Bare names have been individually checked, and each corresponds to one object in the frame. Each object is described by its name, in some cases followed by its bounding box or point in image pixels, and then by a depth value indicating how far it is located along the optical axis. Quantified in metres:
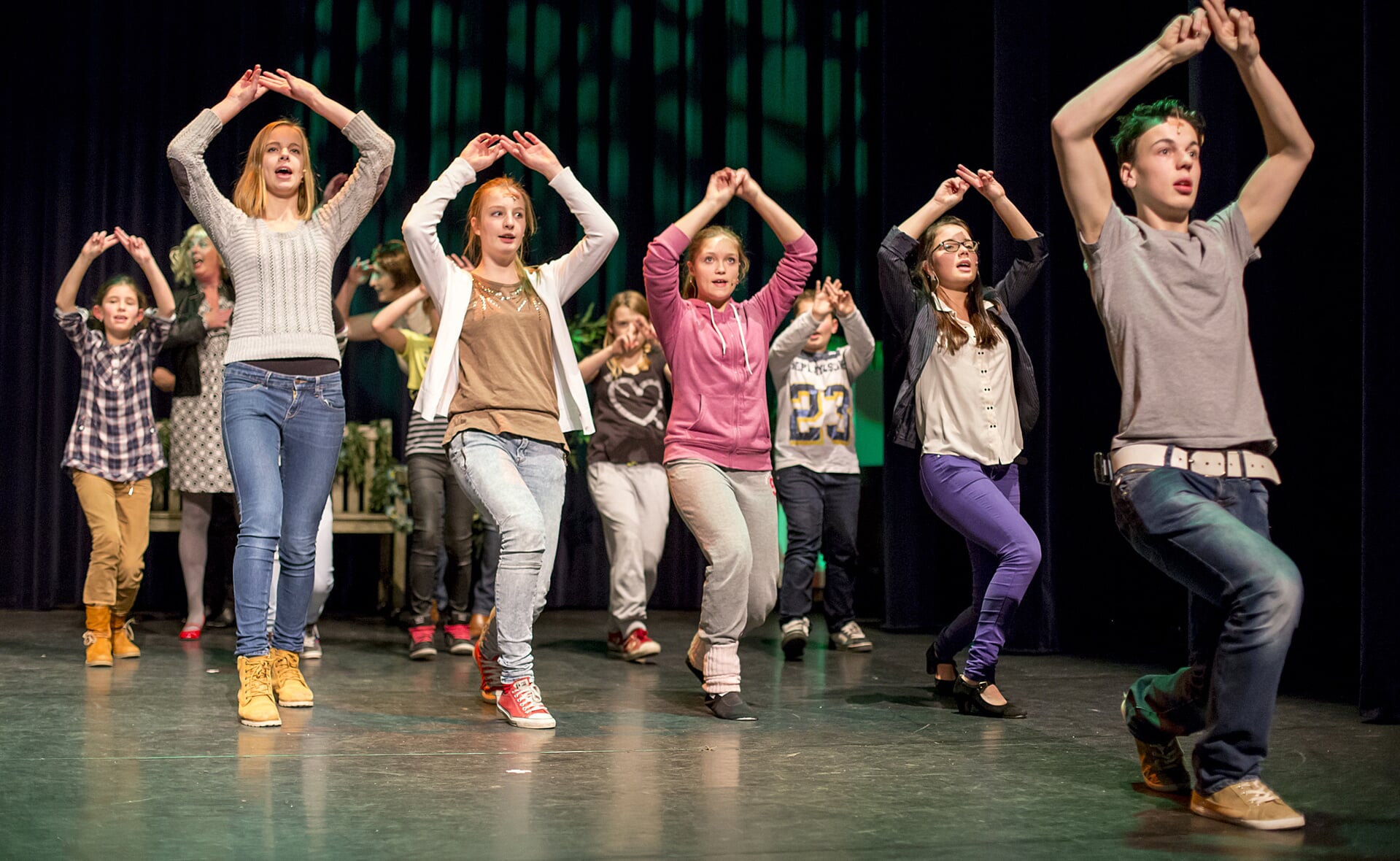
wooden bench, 6.89
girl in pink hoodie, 3.90
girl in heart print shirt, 5.41
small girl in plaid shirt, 5.01
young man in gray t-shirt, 2.53
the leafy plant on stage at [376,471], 7.04
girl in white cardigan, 3.71
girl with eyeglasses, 3.89
